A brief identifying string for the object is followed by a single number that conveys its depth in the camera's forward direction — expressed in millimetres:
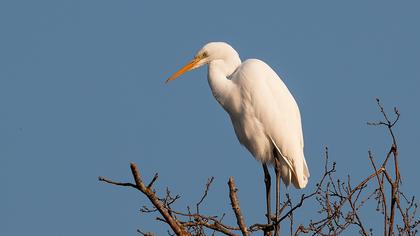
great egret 14594
